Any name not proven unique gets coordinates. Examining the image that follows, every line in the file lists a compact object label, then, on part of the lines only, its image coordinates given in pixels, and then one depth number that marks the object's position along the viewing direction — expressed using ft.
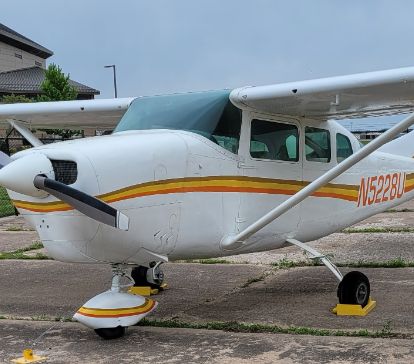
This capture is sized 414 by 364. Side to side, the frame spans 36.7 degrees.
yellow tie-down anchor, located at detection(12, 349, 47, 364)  15.26
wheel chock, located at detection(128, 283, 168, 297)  22.81
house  197.57
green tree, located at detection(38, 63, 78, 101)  138.62
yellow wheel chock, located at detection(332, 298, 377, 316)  18.81
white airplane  14.89
